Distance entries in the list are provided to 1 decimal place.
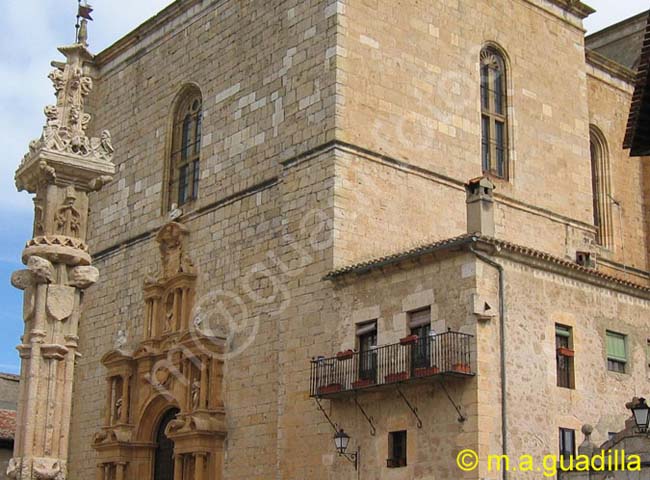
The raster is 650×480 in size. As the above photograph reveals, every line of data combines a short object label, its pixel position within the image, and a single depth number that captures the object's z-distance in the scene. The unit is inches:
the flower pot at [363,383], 727.7
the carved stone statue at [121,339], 1015.3
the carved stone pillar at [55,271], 486.6
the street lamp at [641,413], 546.9
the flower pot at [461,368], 677.3
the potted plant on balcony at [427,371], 682.2
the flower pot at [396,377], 700.2
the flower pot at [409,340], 706.2
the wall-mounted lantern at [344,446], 737.6
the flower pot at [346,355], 747.4
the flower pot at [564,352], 737.0
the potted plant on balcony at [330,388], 745.6
